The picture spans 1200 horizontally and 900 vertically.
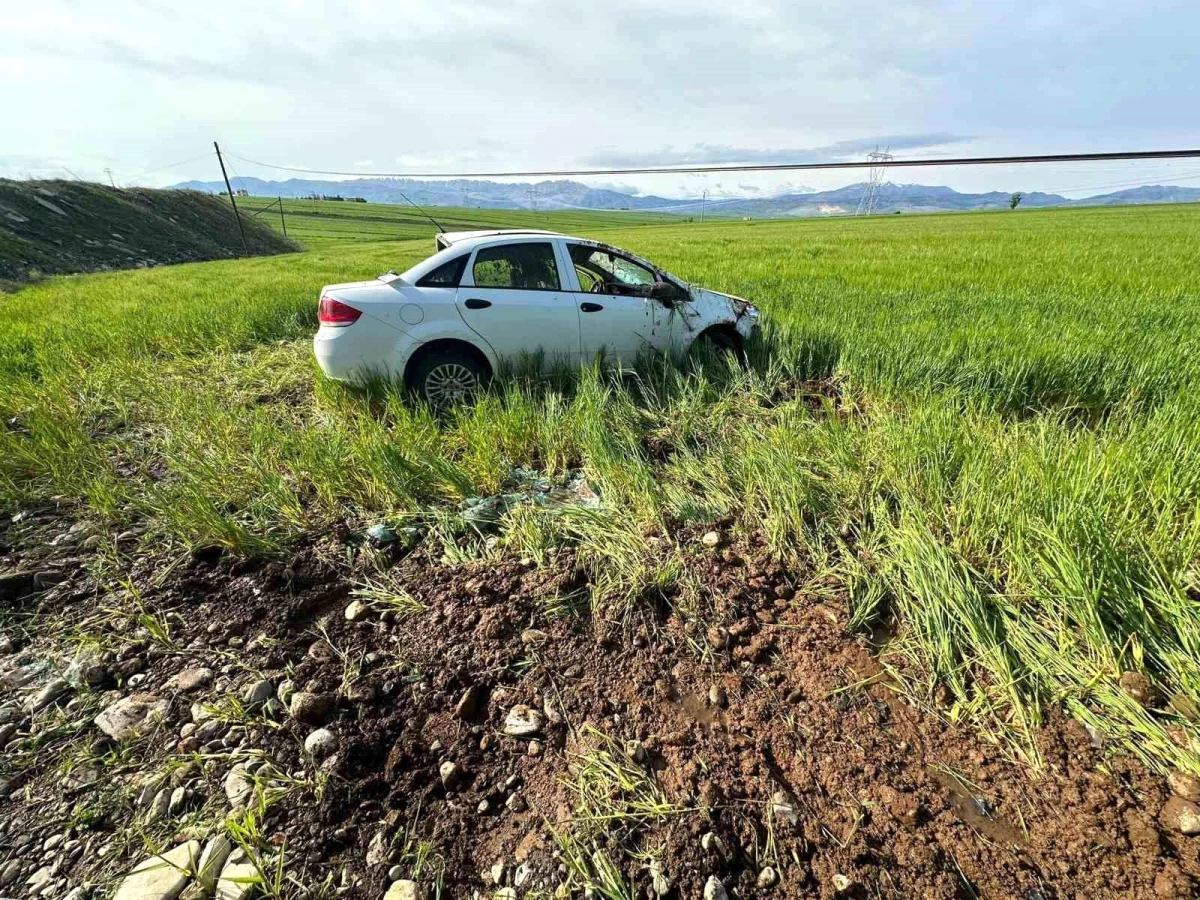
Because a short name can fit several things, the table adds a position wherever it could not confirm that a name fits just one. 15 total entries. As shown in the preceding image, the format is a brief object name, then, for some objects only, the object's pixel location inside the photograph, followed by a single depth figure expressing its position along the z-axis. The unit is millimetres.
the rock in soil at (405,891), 1465
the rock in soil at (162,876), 1467
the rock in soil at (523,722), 1930
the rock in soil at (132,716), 1938
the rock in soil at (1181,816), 1530
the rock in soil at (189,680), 2121
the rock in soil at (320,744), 1851
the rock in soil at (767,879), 1491
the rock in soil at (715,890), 1448
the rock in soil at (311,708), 1970
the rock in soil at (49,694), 2047
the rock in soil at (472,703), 2006
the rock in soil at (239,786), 1696
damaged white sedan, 4660
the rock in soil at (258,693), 2053
